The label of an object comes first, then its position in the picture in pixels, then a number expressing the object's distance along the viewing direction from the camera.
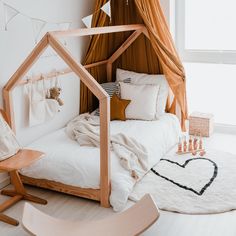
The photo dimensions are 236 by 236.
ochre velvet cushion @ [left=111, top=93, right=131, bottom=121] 4.22
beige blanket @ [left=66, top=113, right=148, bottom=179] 3.35
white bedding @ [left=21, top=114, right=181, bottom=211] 3.16
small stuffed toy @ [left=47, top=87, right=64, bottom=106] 3.85
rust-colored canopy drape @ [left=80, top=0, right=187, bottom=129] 4.27
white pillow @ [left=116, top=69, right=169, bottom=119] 4.34
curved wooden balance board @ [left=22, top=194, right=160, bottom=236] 2.59
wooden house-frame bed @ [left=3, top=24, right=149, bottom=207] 3.02
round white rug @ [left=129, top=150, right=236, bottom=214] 3.13
